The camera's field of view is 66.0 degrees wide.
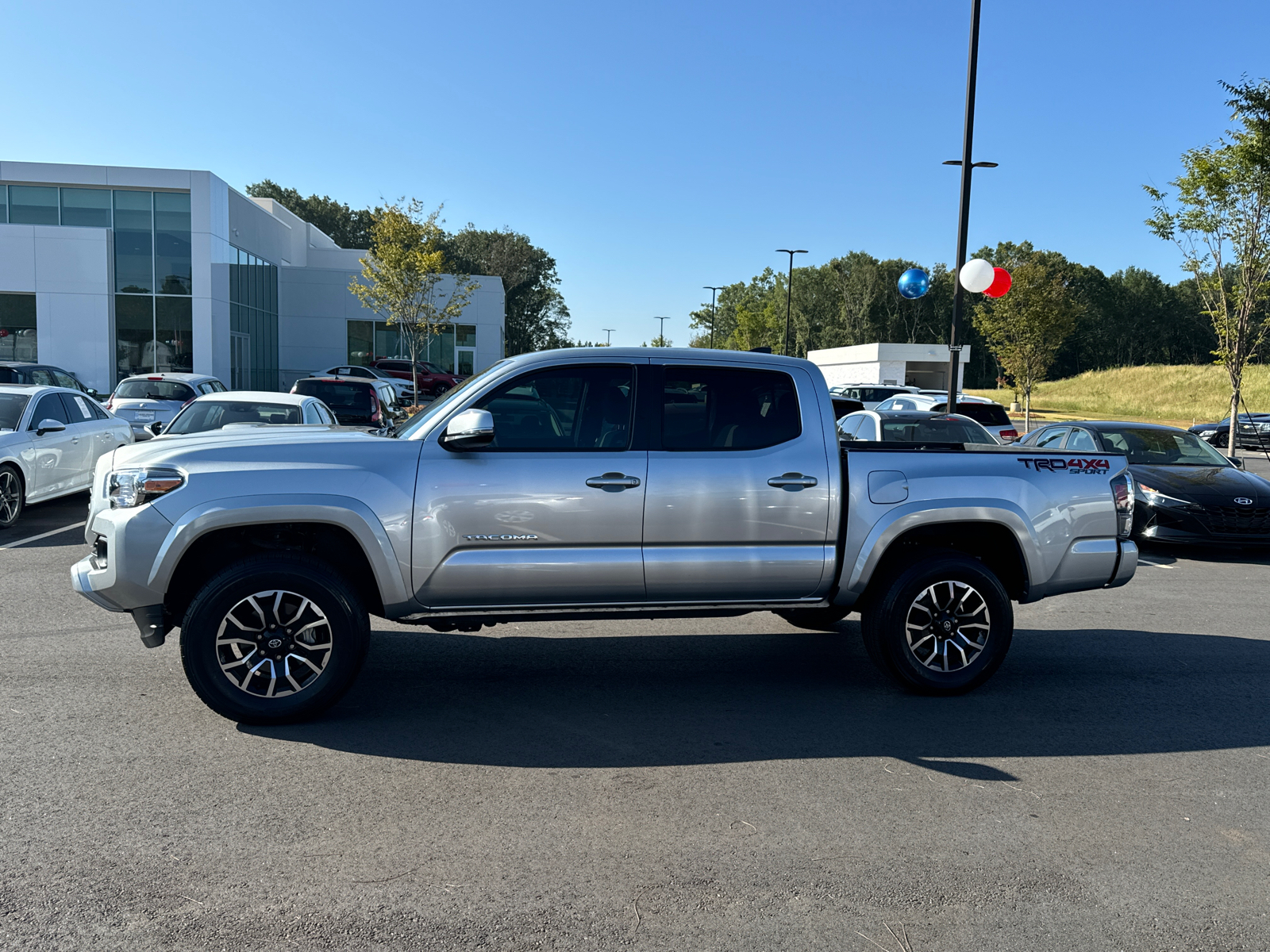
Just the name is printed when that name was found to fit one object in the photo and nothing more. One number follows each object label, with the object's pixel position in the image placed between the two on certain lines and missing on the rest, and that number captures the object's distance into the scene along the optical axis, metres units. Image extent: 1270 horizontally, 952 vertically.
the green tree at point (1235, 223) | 16.75
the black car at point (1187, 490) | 10.88
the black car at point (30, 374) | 19.63
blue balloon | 16.12
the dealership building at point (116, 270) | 33.34
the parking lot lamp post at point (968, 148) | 15.72
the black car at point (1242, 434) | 29.09
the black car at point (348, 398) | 15.73
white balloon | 15.55
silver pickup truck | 4.92
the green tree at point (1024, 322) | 37.97
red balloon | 15.38
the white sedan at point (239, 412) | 10.95
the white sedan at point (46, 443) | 11.06
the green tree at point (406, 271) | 36.72
